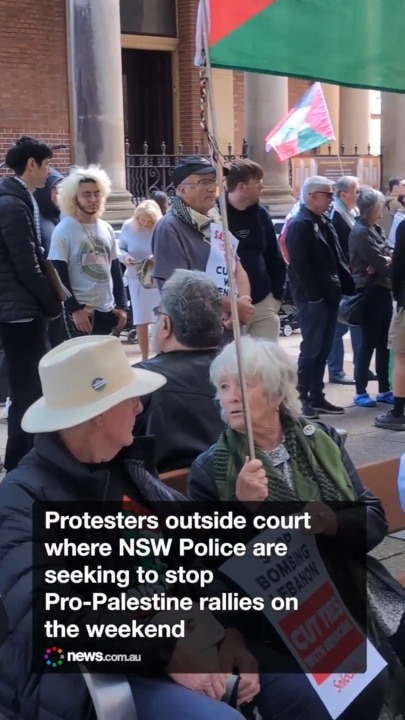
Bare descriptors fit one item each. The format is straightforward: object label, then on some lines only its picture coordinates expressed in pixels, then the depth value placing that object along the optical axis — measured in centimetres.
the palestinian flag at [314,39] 305
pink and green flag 1054
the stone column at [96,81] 1261
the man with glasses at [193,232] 557
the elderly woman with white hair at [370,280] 788
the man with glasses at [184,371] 350
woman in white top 927
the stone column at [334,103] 2181
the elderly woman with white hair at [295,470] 286
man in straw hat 231
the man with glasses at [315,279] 741
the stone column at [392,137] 1827
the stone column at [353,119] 2139
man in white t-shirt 668
